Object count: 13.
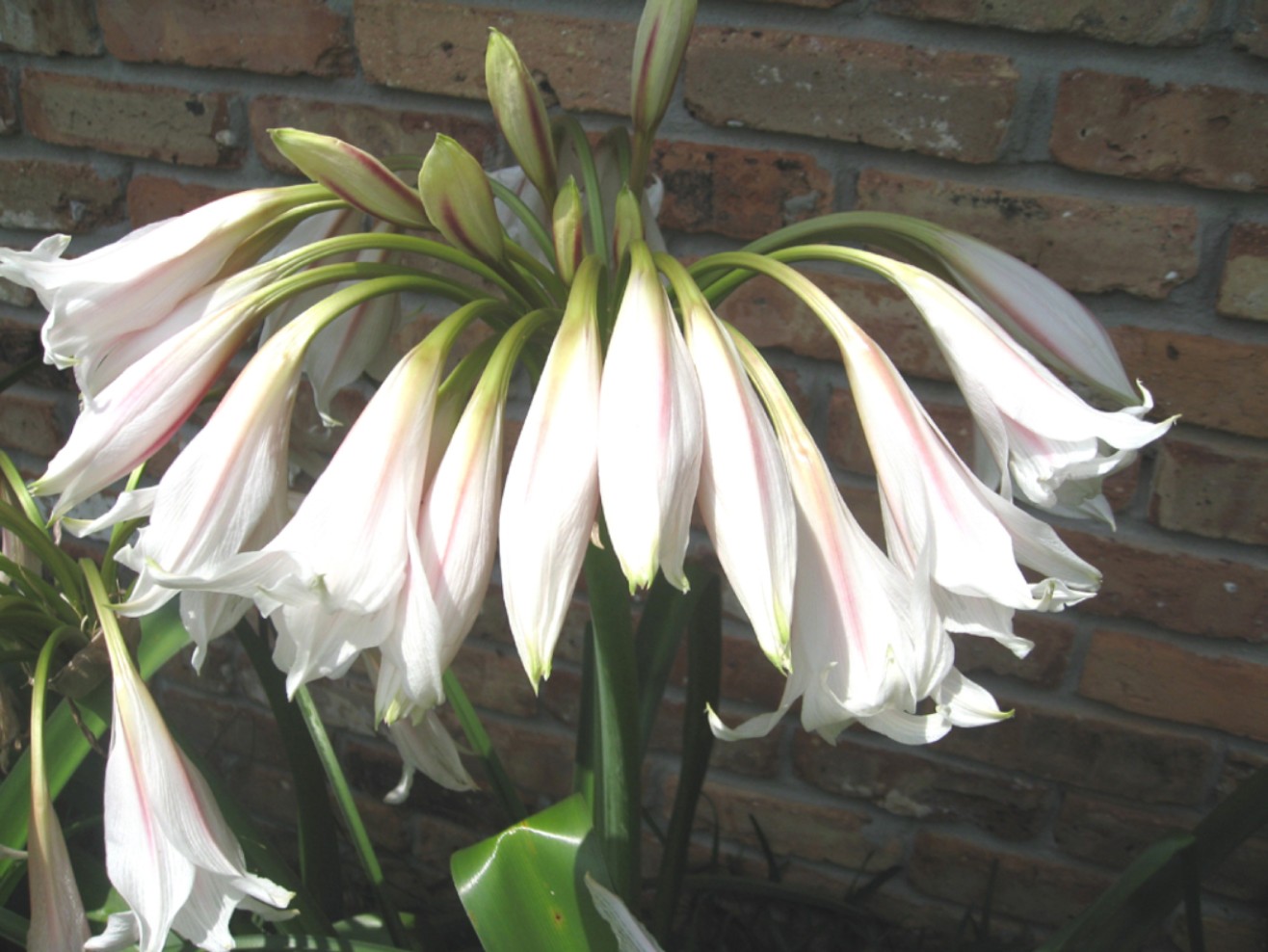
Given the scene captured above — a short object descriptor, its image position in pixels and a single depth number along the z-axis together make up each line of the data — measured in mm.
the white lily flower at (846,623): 365
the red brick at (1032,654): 829
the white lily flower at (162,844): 438
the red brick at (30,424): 1039
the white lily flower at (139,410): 387
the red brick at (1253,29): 636
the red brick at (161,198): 902
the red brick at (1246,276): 683
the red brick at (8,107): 917
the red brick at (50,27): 870
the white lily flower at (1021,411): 376
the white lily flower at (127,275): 412
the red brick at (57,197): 937
